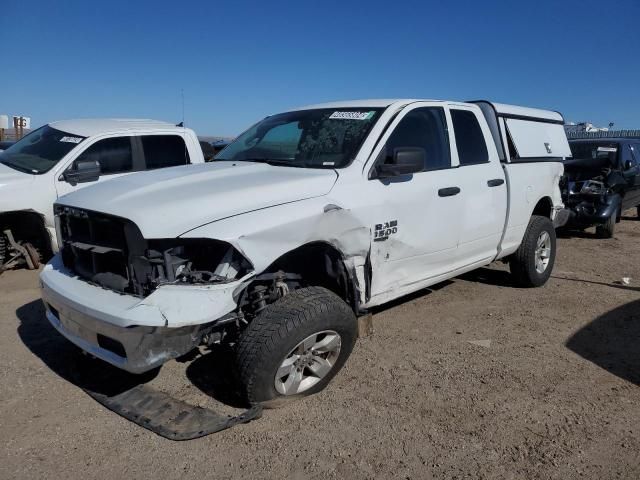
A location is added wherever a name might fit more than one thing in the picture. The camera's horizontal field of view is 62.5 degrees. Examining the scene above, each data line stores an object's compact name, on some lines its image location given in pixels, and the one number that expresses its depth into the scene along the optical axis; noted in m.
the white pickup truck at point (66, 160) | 5.95
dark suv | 9.01
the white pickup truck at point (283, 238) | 2.91
